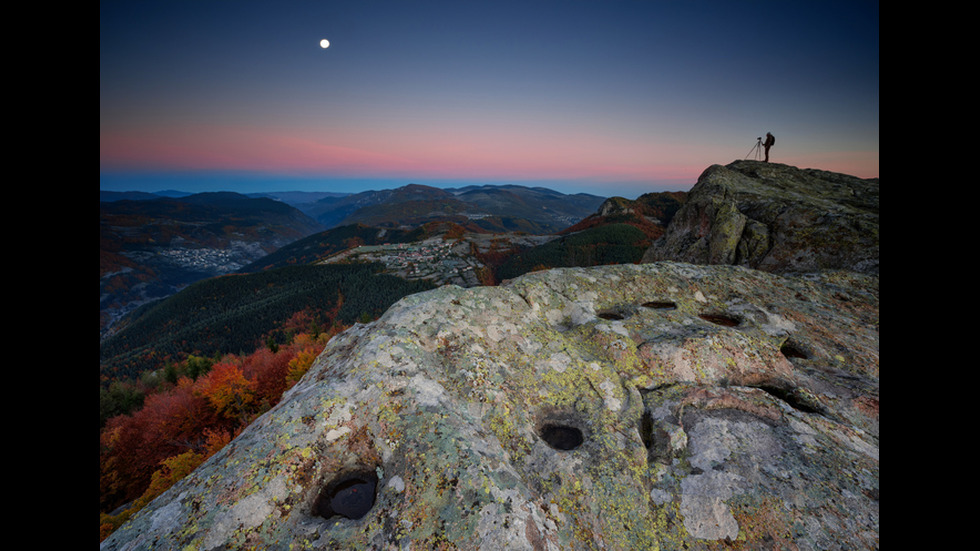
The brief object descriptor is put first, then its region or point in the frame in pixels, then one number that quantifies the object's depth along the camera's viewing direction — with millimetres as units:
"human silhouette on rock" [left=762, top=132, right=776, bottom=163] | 30889
